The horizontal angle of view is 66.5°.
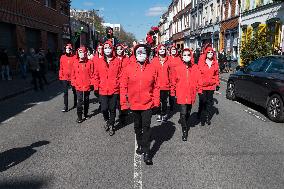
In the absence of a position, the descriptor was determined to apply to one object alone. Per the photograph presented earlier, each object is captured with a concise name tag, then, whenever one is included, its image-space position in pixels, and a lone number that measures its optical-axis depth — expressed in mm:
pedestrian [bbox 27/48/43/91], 9690
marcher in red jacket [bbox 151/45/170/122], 5578
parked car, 5492
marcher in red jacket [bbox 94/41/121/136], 4801
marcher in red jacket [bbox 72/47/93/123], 5504
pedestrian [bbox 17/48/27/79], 13298
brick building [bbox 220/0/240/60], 19226
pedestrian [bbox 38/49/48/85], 10733
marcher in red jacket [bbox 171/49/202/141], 4427
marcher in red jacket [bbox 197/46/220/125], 5252
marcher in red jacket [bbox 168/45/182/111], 5773
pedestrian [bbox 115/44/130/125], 5438
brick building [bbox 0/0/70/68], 14150
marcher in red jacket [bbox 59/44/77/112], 6361
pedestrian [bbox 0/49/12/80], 12052
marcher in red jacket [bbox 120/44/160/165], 3485
